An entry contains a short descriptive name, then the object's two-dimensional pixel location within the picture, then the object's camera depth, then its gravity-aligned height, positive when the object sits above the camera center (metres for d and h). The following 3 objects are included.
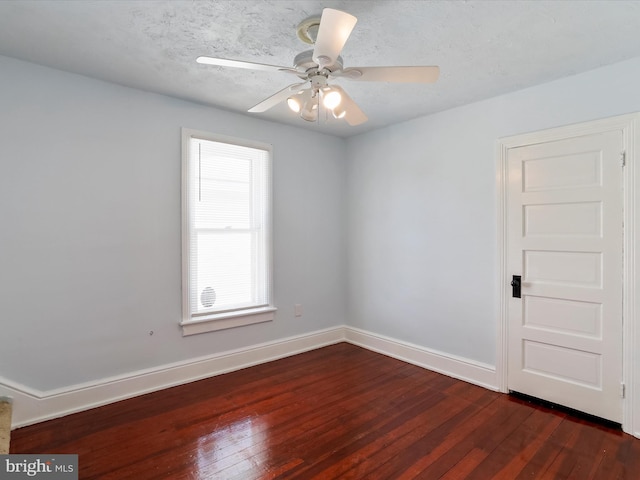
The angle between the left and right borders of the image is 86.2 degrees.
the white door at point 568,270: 2.43 -0.22
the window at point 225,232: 3.19 +0.07
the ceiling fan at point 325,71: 1.49 +0.89
